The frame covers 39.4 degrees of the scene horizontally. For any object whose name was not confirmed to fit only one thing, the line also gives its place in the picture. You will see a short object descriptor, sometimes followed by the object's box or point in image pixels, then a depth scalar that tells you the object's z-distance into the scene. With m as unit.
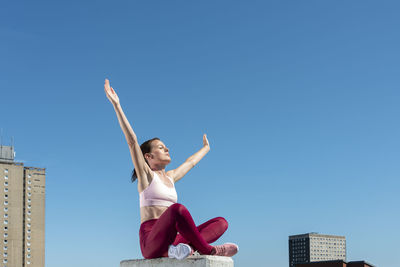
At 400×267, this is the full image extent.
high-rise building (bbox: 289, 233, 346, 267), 180.54
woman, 6.46
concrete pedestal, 6.22
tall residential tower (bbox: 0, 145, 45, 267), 120.00
